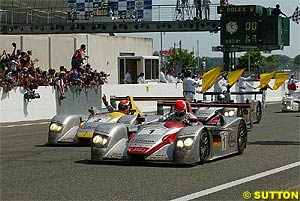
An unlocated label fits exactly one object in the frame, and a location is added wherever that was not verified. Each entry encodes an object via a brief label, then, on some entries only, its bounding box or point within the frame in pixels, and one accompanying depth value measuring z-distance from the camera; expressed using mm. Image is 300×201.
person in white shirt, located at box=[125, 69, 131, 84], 33969
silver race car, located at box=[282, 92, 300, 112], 27766
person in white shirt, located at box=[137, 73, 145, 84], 31881
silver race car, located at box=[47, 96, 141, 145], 14680
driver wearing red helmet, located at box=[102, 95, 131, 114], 16234
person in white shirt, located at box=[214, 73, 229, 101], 25172
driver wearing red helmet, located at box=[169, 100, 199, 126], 12539
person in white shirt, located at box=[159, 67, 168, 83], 33625
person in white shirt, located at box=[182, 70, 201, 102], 24500
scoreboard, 38931
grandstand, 46466
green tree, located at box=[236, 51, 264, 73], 111231
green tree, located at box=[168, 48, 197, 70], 105162
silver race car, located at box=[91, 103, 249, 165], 11422
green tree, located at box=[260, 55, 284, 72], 53812
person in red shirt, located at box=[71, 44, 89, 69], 25516
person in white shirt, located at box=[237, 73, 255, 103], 28891
